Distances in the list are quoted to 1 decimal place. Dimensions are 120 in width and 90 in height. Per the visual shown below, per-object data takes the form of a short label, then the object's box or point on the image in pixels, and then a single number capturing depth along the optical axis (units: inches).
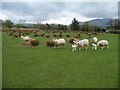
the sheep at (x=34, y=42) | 403.3
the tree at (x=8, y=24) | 1438.9
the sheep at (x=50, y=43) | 390.3
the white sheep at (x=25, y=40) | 479.3
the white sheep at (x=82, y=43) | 352.8
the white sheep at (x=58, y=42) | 375.3
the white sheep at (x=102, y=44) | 376.4
